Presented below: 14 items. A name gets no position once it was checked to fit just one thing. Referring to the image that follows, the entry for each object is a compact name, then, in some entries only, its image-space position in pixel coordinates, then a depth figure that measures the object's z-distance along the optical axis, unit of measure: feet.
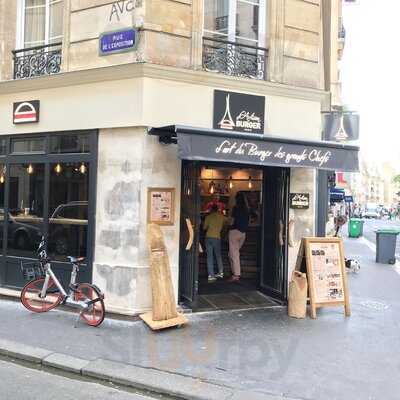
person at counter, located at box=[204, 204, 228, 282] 33.60
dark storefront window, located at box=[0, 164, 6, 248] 30.89
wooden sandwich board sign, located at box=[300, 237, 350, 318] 26.94
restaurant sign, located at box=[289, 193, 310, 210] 29.50
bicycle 23.72
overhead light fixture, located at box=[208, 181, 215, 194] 46.37
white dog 45.34
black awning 22.97
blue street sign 25.39
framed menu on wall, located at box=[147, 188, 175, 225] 25.72
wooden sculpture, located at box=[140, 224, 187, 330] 23.62
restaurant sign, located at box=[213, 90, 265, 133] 27.20
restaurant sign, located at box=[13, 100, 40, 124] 28.71
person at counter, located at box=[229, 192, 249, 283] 33.96
